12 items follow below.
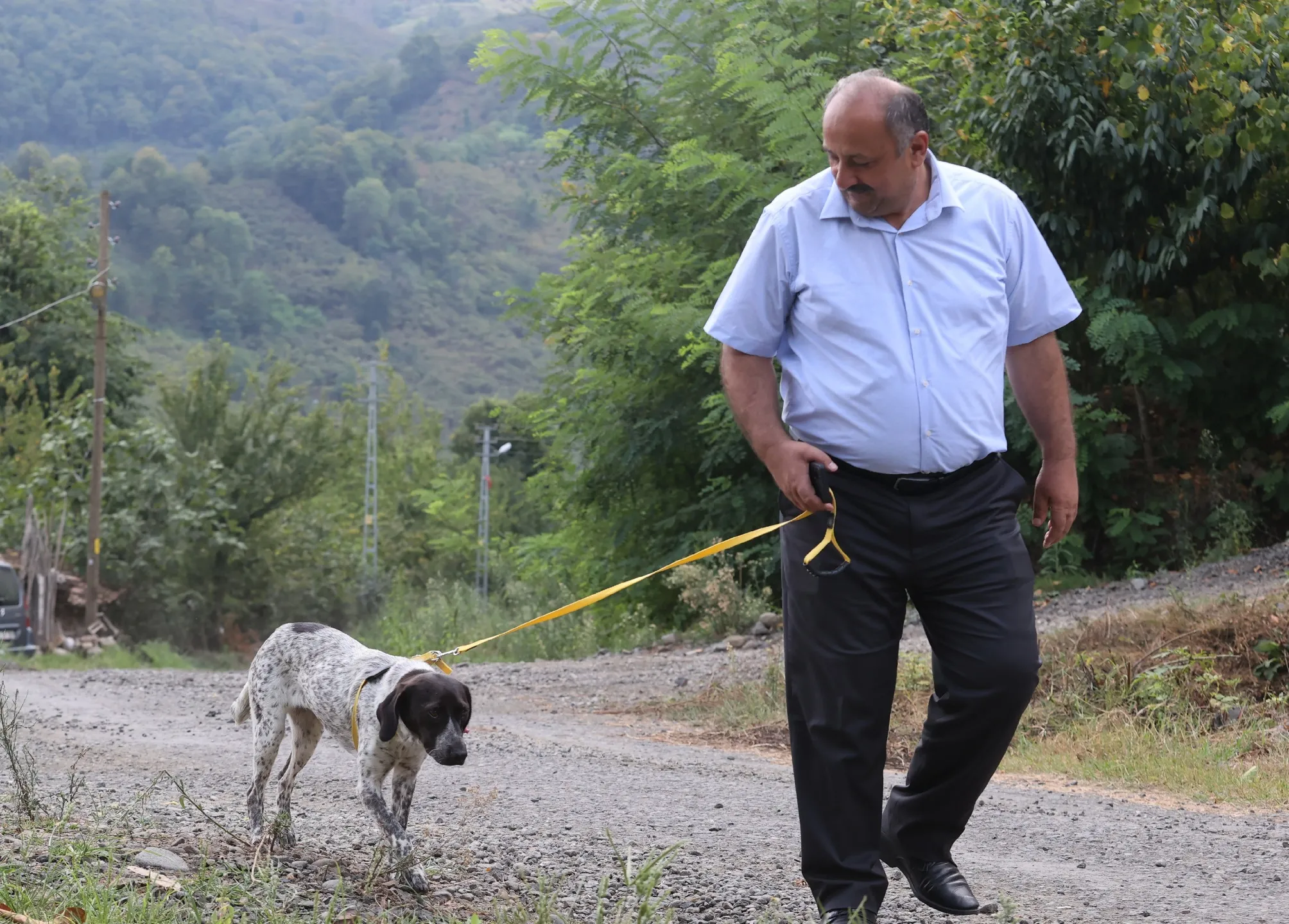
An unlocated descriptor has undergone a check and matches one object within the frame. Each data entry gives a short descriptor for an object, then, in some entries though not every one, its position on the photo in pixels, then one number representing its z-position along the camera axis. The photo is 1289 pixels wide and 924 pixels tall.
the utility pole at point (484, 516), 53.60
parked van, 22.02
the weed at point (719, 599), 15.15
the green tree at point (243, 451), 37.09
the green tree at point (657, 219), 16.16
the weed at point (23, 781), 4.98
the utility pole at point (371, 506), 51.96
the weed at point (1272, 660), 9.04
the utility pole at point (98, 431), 30.41
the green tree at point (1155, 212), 13.50
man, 4.00
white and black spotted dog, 4.66
